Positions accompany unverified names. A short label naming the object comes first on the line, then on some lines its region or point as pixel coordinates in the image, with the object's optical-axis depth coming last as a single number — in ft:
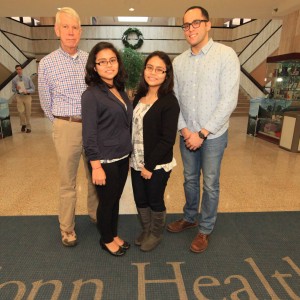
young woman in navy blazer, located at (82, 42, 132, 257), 5.48
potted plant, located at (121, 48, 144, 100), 29.19
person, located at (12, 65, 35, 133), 21.42
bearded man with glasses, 6.13
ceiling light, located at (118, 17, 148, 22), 53.93
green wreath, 42.91
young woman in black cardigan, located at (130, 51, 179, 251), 5.90
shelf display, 18.89
